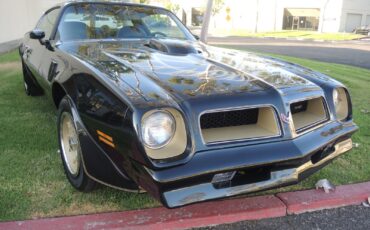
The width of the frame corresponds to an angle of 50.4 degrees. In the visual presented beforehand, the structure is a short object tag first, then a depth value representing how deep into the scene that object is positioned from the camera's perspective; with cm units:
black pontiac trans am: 219
